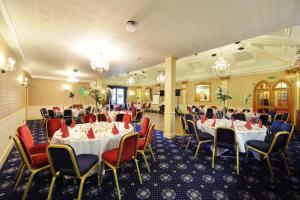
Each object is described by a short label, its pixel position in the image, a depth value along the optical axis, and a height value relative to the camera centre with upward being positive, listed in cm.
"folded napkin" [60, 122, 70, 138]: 250 -61
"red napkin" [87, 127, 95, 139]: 247 -64
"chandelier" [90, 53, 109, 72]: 421 +111
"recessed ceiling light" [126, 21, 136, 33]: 284 +148
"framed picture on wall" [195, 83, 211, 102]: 1042 +51
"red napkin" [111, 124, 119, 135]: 272 -63
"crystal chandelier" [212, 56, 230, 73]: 581 +144
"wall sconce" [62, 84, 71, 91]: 1005 +81
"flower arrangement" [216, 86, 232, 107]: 428 +15
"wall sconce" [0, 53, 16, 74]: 322 +82
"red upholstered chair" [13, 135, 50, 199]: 201 -94
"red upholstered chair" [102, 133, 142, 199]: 212 -89
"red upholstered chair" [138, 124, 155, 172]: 288 -89
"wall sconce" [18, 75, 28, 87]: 596 +79
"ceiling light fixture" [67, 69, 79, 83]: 758 +135
